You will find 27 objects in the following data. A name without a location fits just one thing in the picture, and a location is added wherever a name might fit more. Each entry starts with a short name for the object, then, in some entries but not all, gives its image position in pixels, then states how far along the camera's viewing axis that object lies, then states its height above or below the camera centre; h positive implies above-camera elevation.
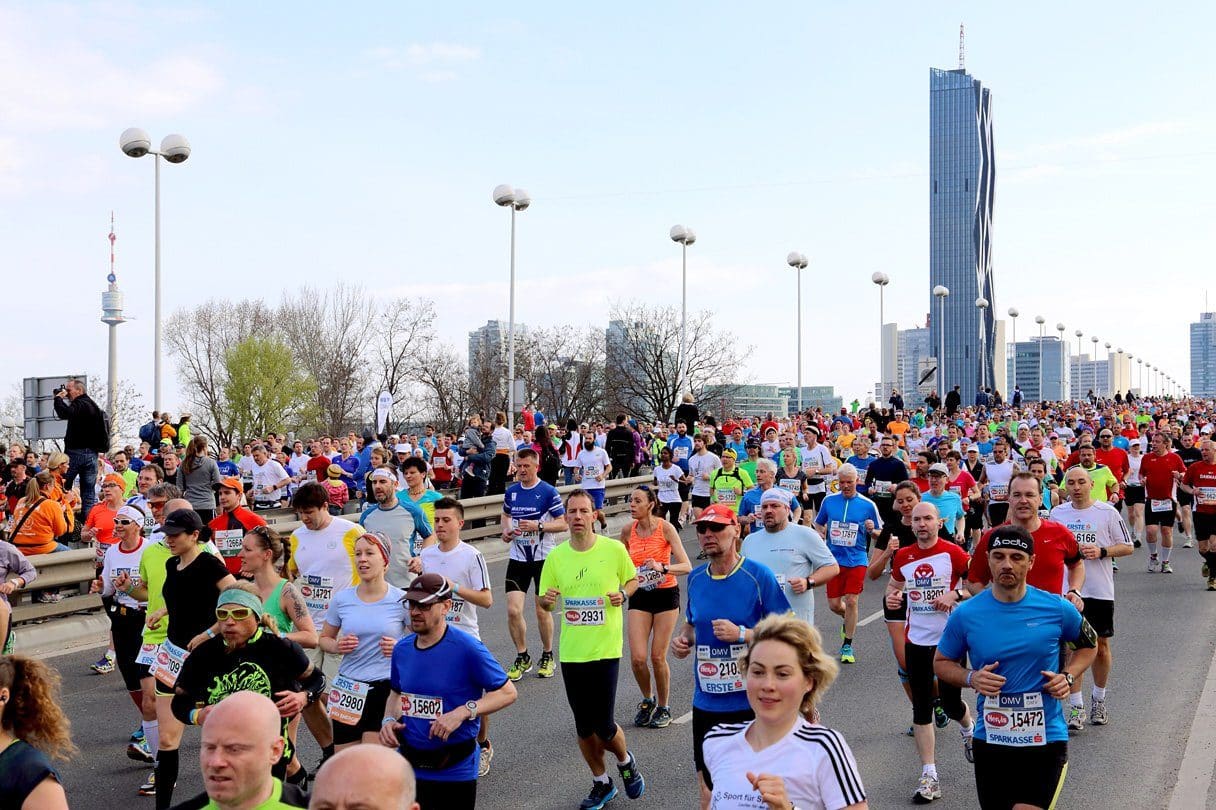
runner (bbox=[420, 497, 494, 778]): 8.10 -1.05
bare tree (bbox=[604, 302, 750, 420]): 69.12 +2.44
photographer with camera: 16.27 -0.37
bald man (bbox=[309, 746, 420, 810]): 3.15 -0.96
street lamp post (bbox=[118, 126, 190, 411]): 21.00 +4.43
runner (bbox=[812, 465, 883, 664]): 10.90 -1.07
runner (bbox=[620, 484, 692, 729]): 8.87 -1.36
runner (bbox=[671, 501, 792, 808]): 6.38 -1.10
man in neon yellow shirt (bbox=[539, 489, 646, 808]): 7.37 -1.34
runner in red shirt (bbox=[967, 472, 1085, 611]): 7.95 -0.87
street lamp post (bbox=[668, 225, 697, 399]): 37.28 +5.06
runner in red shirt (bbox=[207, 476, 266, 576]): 9.37 -0.88
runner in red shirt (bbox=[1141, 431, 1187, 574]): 17.46 -1.20
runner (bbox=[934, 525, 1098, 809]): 5.51 -1.18
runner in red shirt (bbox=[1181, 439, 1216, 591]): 15.56 -1.13
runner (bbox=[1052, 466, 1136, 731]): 9.19 -1.08
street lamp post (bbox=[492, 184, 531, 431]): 29.54 +4.98
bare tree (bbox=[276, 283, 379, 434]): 73.00 +3.06
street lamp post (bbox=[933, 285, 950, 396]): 56.22 +4.73
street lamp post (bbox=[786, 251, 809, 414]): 43.28 +5.11
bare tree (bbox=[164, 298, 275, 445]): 73.38 +4.16
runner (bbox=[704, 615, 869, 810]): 3.71 -1.03
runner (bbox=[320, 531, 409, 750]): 6.73 -1.28
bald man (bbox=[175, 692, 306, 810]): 3.58 -1.00
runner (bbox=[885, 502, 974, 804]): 7.74 -1.25
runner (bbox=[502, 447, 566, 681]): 10.97 -1.18
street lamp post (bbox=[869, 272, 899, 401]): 50.06 +4.10
